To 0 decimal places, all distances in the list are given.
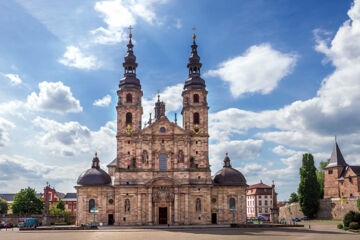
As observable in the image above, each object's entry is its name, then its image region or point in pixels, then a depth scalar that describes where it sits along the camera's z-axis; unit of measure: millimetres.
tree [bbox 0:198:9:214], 88775
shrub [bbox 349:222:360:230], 41094
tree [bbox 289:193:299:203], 98500
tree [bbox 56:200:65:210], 91425
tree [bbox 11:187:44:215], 77562
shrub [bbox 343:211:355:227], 42406
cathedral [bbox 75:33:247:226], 55938
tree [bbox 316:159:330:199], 88688
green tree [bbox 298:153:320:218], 71688
